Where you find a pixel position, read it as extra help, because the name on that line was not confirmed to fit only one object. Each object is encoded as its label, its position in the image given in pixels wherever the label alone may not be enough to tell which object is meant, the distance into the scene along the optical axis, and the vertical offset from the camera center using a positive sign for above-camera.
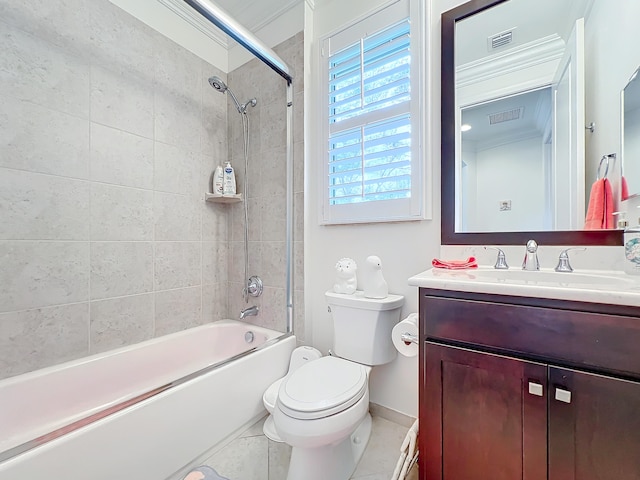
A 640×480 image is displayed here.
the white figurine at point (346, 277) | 1.49 -0.20
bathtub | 0.87 -0.71
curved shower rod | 1.18 +1.01
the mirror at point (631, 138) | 0.98 +0.37
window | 1.42 +0.65
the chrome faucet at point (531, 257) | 1.08 -0.07
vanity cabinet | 0.69 -0.42
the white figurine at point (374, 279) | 1.39 -0.20
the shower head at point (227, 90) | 1.83 +1.03
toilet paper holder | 1.22 -0.43
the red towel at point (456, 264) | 1.18 -0.10
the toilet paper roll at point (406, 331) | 1.24 -0.42
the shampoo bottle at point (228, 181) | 2.00 +0.42
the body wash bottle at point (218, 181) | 1.98 +0.42
